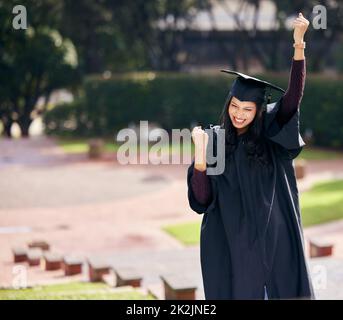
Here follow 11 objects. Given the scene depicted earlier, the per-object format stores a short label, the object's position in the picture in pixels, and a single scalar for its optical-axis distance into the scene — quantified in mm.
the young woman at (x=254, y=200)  8930
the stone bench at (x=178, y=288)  14016
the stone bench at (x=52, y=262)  19406
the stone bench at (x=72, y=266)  18828
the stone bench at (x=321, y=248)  19328
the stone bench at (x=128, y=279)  16406
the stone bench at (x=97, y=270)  18000
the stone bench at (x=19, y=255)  20266
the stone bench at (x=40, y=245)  22000
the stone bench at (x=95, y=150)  42906
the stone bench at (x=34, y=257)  19828
